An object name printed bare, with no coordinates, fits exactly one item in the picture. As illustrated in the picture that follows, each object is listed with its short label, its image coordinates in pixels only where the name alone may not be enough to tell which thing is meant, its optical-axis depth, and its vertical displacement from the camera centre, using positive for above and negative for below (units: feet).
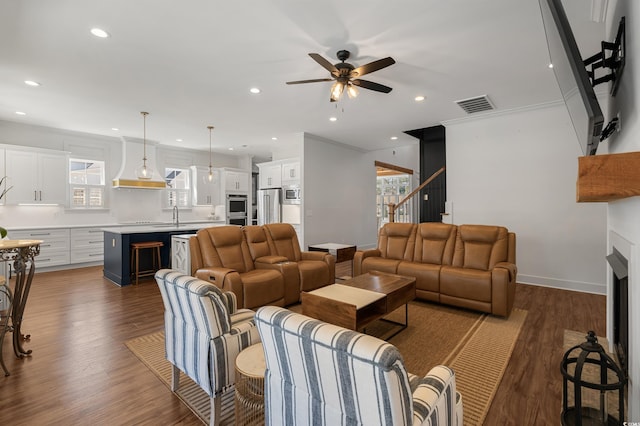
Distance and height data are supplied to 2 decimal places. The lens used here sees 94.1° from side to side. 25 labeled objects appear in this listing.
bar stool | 16.58 -2.69
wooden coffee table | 7.96 -2.58
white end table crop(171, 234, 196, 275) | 15.60 -2.31
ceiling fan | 9.22 +4.56
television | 4.21 +2.09
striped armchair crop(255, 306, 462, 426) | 2.85 -1.86
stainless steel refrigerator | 23.65 +0.47
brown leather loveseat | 10.74 -2.22
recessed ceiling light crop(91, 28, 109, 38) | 8.82 +5.37
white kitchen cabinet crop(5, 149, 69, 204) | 18.17 +2.23
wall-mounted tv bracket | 5.40 +2.92
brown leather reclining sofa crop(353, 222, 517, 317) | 11.10 -2.26
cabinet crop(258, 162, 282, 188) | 23.86 +3.00
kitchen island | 16.12 -2.06
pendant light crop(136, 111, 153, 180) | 17.42 +2.54
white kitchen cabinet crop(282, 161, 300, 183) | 22.40 +3.04
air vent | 14.53 +5.43
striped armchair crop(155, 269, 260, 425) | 5.49 -2.42
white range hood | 20.89 +3.55
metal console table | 8.11 -2.15
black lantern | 4.43 -3.08
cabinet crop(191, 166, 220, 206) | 26.81 +2.25
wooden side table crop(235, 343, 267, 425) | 4.89 -2.96
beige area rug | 6.53 -4.07
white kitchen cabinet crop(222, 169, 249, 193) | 28.14 +3.00
